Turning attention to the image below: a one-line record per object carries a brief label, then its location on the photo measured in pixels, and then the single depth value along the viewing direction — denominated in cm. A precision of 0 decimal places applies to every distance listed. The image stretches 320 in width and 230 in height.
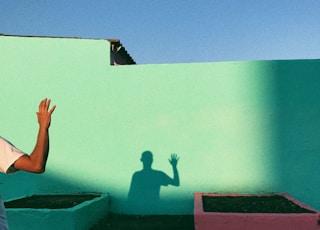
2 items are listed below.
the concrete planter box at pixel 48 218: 446
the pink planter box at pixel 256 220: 403
